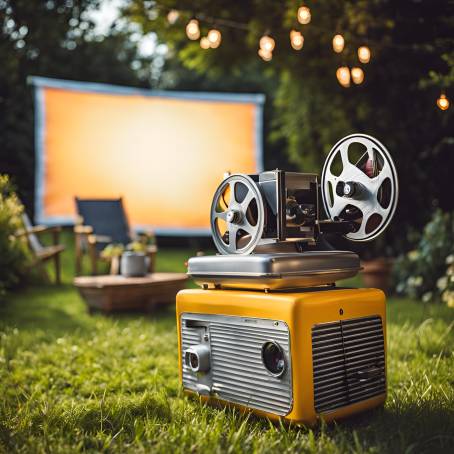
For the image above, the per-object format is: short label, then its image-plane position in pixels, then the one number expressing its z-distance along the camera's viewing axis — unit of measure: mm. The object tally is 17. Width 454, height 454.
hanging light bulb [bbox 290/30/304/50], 3783
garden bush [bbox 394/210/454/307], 4715
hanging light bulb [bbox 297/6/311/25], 3486
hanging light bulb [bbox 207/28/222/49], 4145
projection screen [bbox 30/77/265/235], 7246
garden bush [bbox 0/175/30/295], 3631
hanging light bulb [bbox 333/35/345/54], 3769
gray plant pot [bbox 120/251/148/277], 4242
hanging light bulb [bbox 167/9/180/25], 4625
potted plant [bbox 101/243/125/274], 4777
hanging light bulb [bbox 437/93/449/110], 2818
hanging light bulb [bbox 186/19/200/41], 4258
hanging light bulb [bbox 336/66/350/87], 3920
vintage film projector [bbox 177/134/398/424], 1699
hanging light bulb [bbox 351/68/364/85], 4009
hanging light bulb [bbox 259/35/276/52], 4023
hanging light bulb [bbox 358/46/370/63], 3908
